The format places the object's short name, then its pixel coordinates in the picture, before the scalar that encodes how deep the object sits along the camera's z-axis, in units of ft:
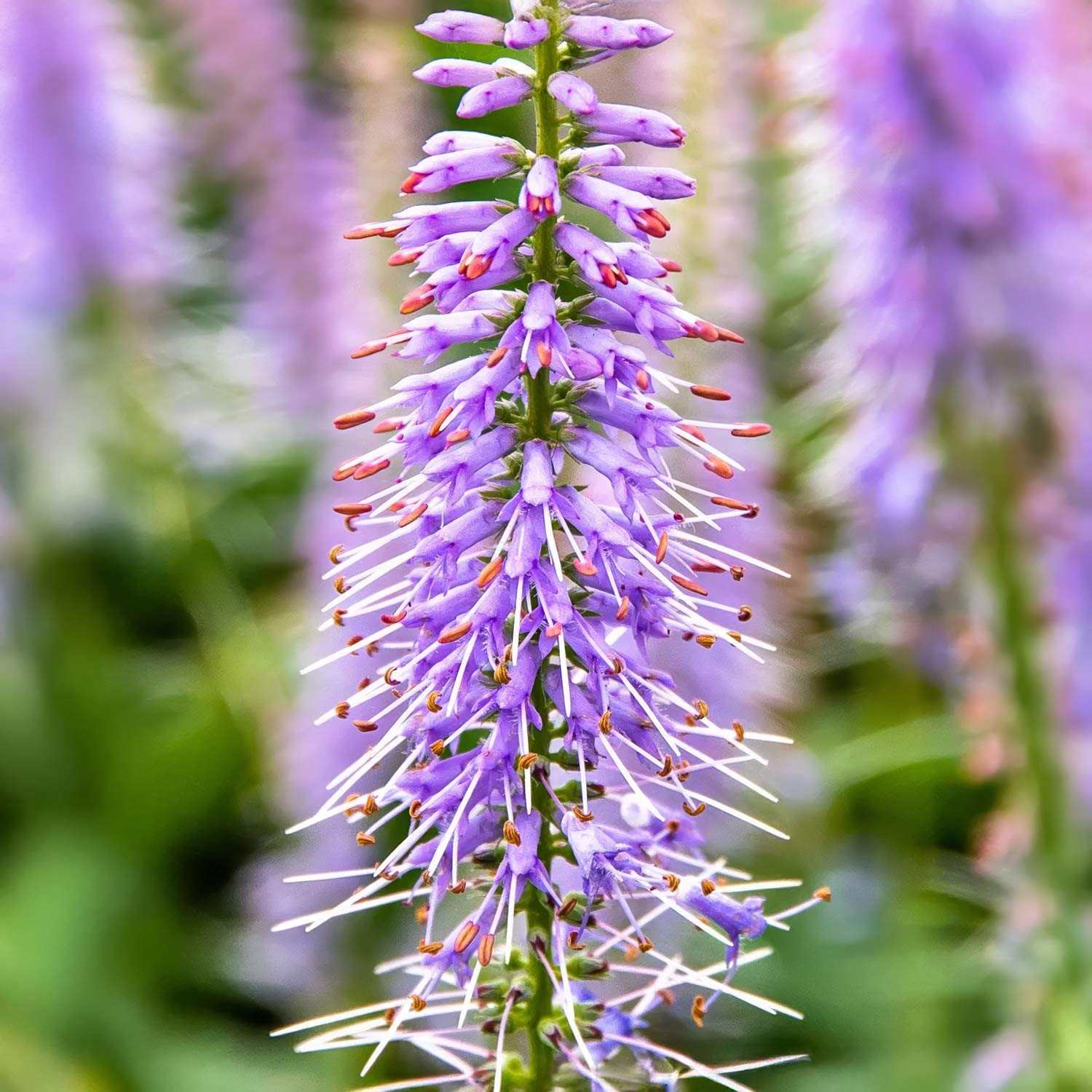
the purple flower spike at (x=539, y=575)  4.92
